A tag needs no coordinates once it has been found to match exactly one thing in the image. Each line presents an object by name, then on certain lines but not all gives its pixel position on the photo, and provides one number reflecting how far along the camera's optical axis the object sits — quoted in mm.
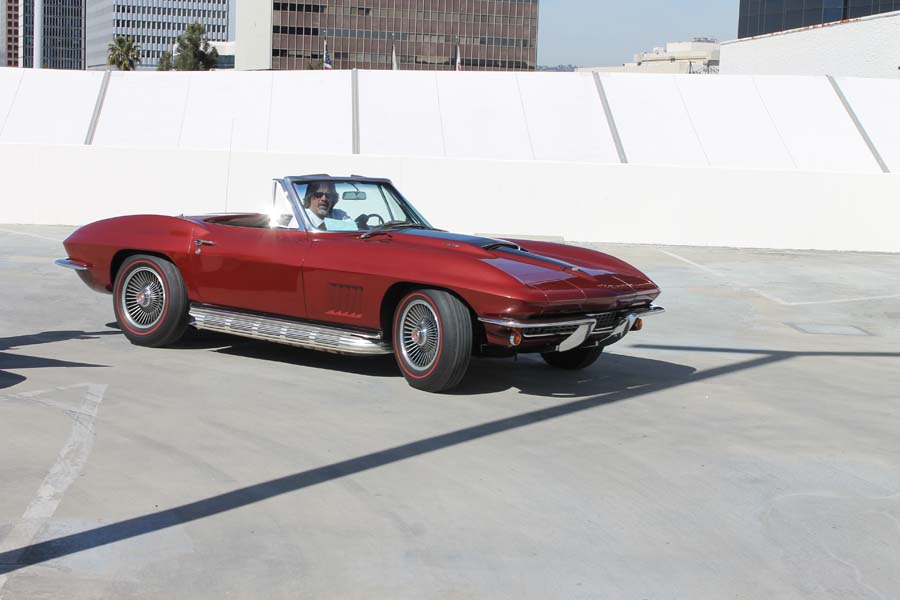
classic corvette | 6551
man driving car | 7625
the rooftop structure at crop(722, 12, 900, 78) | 26578
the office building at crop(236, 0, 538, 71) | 138875
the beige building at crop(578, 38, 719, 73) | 134375
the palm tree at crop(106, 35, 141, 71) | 124625
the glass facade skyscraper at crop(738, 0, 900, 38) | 78688
